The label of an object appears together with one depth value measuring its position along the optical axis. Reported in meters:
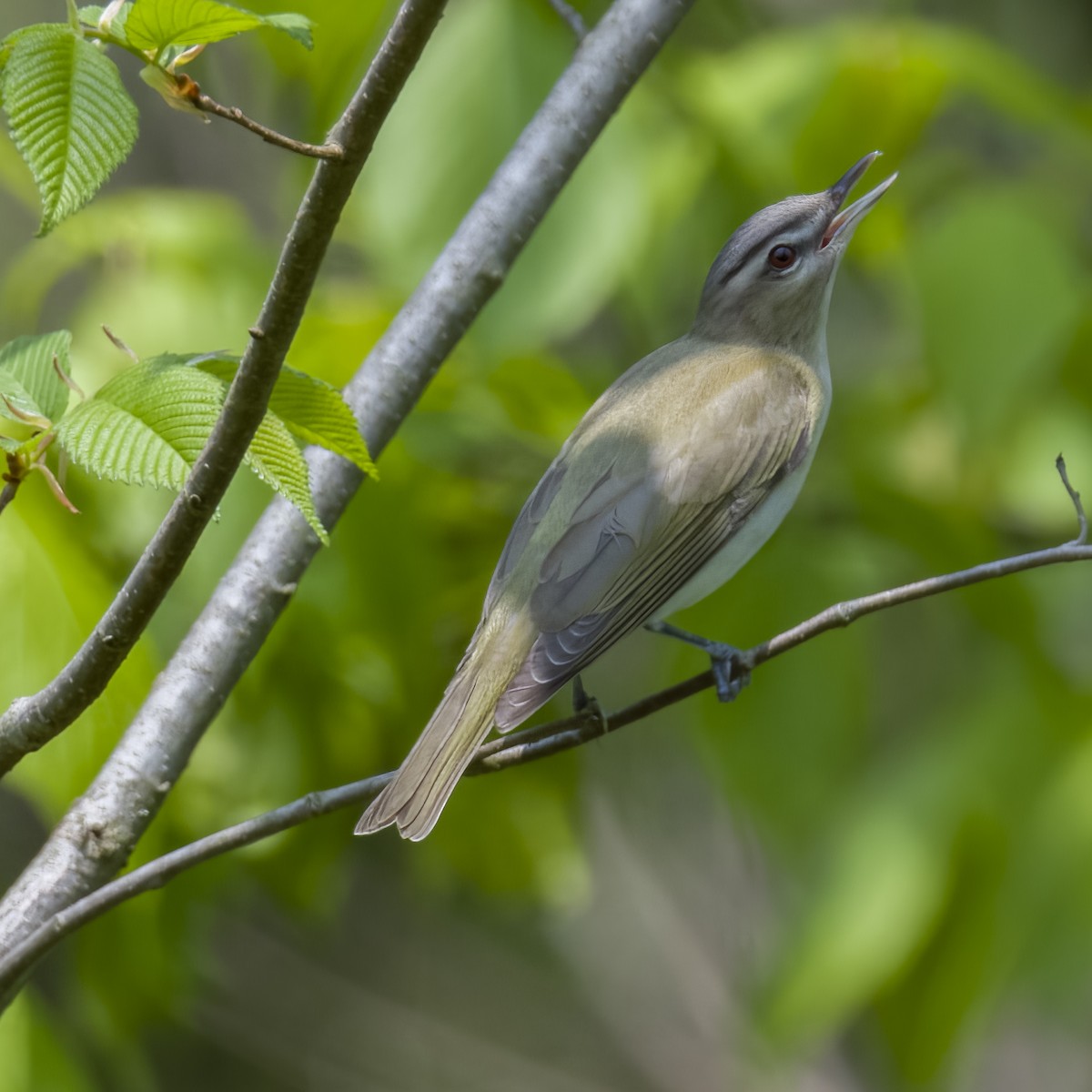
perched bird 5.76
